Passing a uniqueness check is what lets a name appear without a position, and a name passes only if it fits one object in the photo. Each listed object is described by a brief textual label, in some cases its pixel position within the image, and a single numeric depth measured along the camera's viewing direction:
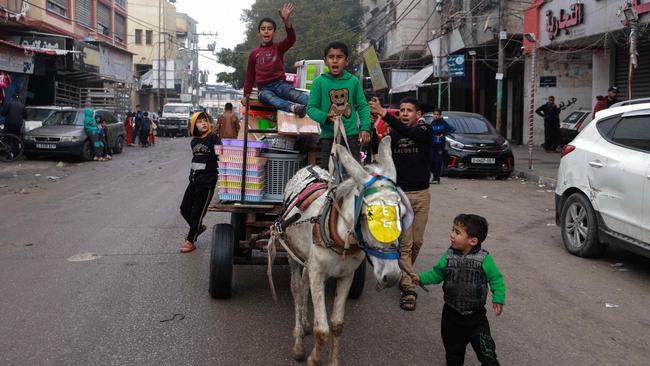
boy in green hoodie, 4.66
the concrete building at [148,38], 61.71
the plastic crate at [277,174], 5.36
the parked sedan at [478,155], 15.30
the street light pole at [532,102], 15.35
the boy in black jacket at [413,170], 5.28
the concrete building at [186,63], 70.00
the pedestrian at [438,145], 13.80
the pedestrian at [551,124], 20.39
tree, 43.41
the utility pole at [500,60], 20.20
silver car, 18.39
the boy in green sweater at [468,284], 3.59
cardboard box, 5.36
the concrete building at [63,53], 22.70
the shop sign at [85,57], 26.23
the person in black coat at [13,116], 17.67
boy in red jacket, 6.14
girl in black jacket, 6.71
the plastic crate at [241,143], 5.21
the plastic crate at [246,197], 5.24
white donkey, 3.10
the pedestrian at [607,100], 15.03
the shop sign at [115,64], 31.53
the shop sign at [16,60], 20.84
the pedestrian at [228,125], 11.65
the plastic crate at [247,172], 5.17
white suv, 6.14
